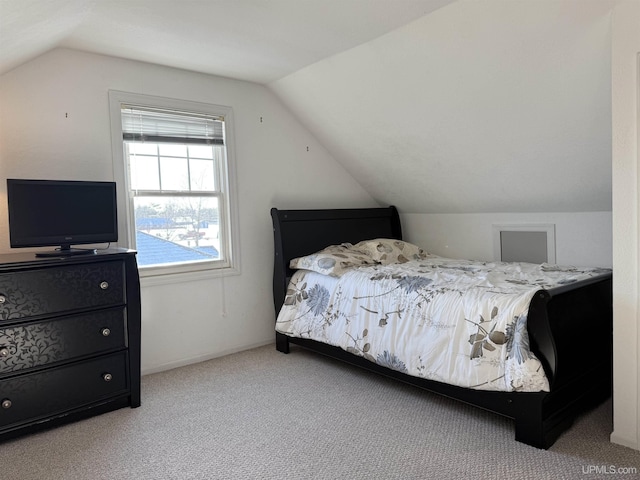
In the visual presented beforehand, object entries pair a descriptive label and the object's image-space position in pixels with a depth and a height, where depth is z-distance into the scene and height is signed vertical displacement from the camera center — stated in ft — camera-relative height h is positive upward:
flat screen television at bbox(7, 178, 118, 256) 8.82 +0.15
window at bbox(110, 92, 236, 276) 11.25 +0.92
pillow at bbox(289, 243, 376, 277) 11.68 -1.21
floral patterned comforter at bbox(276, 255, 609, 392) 7.82 -2.08
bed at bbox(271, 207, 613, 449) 7.49 -2.53
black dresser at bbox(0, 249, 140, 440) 8.11 -2.11
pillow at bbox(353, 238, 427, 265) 12.82 -1.07
